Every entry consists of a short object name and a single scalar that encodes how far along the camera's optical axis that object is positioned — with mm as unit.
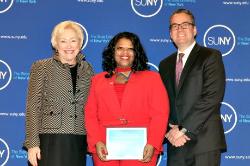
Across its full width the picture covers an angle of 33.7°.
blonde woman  3127
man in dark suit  3197
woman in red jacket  3119
